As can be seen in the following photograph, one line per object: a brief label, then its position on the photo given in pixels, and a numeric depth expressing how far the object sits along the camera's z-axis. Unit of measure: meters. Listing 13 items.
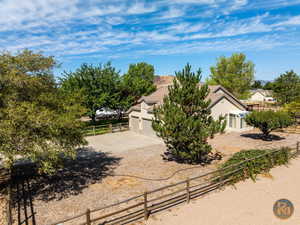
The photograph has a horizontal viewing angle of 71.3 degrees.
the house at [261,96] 81.57
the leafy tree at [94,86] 25.92
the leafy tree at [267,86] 92.16
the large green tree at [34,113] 7.85
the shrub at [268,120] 19.16
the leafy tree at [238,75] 41.75
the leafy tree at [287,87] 37.41
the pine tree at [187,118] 13.35
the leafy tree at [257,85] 103.69
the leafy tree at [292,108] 25.67
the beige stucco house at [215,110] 23.63
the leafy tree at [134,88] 29.60
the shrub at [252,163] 11.62
